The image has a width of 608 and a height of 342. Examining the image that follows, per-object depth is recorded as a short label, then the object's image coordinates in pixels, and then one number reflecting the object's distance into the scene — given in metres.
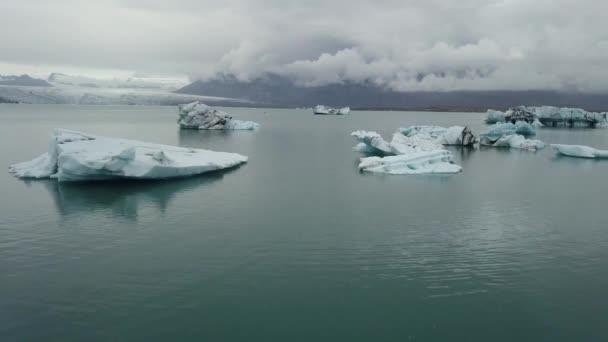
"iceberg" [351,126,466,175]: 25.16
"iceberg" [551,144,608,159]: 33.56
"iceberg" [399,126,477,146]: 40.72
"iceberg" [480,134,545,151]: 39.66
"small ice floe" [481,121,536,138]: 44.88
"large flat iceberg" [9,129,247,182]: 18.97
